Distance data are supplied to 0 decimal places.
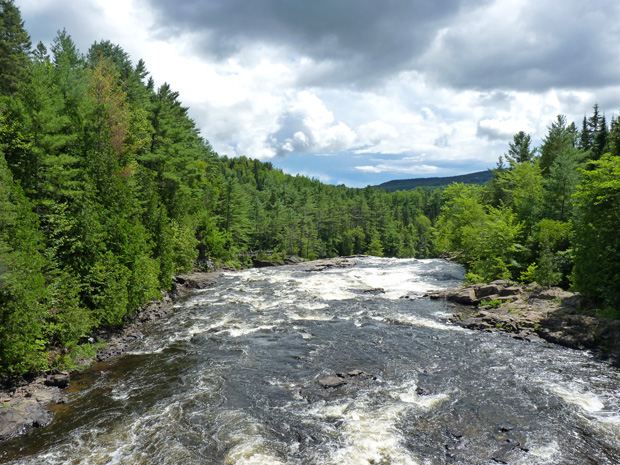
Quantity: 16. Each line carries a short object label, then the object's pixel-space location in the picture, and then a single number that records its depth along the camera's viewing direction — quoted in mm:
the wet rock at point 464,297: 29956
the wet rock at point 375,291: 35750
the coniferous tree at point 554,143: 56406
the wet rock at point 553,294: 25284
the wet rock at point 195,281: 38219
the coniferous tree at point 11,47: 32656
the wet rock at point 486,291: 29953
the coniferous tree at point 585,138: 78169
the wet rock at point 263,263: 68544
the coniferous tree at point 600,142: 63453
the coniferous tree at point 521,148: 70562
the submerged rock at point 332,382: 15070
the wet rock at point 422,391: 14328
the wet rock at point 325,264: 59012
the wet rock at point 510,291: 28441
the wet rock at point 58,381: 14789
